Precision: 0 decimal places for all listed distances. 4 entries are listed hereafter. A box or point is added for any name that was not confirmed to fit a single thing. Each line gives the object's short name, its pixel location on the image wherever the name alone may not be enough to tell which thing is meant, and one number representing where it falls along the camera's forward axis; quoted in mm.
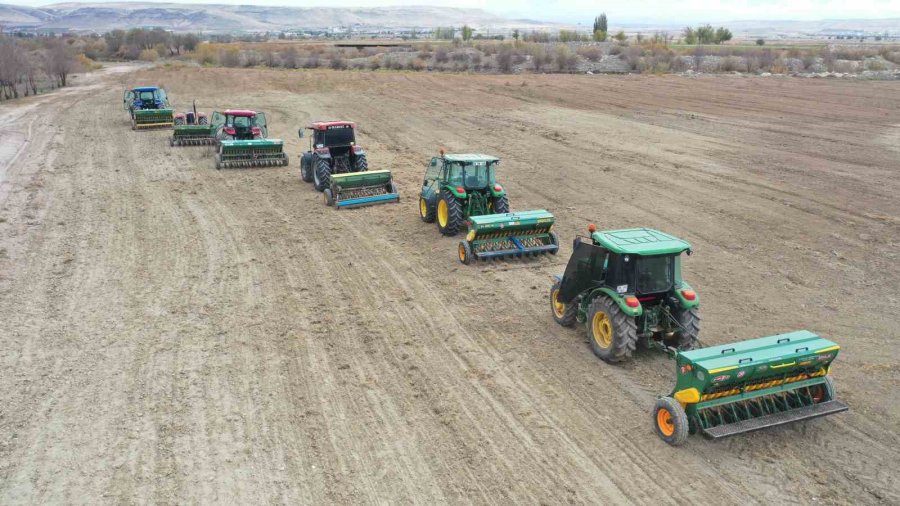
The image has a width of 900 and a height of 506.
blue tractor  28266
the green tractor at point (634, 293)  8594
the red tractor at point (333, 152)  18125
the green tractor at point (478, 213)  12898
